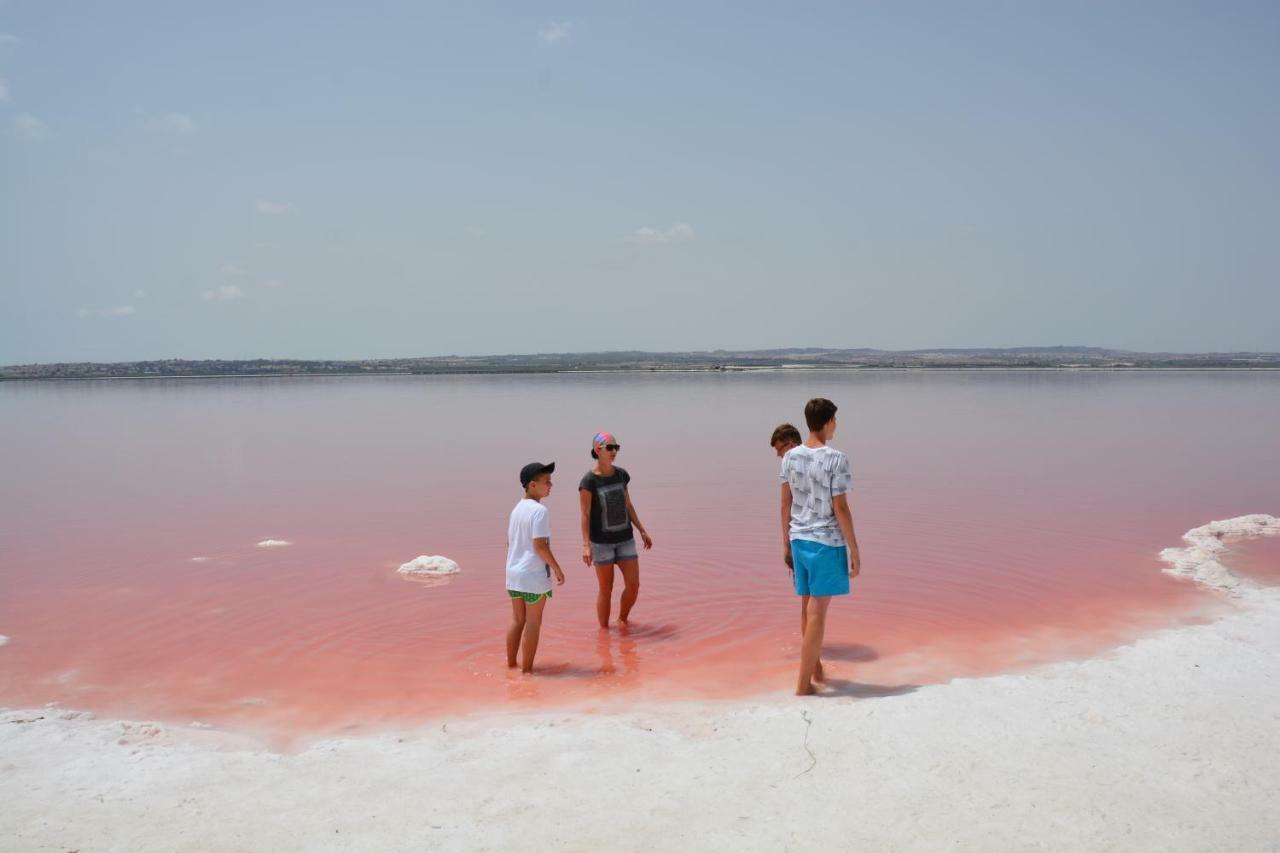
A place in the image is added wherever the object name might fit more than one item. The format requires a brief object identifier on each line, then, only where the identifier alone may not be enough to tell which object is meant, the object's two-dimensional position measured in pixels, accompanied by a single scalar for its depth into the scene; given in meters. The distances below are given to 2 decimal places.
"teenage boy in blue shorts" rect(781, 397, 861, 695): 5.69
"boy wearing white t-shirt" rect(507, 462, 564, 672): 6.49
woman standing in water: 7.41
